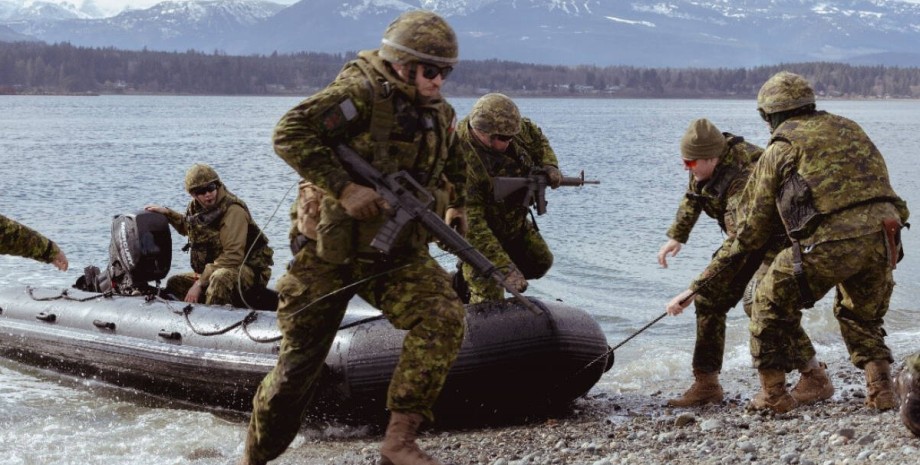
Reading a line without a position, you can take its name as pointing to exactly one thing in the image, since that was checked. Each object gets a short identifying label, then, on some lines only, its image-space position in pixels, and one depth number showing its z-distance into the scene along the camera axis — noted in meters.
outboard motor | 9.54
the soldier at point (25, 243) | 7.85
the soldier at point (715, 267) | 7.15
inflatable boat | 7.06
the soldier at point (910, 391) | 5.30
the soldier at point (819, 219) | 6.30
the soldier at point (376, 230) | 4.92
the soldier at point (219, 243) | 9.04
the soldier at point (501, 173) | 7.54
